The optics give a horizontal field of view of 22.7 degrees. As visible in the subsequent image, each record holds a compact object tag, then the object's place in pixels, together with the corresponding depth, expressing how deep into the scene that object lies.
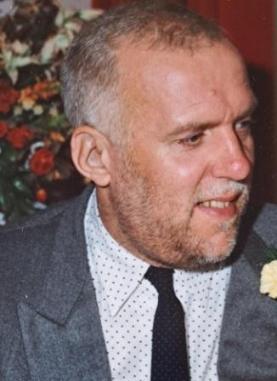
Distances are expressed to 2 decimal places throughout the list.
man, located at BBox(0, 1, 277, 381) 1.47
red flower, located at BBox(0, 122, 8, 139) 2.26
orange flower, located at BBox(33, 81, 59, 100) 2.31
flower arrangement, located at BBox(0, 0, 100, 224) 2.31
